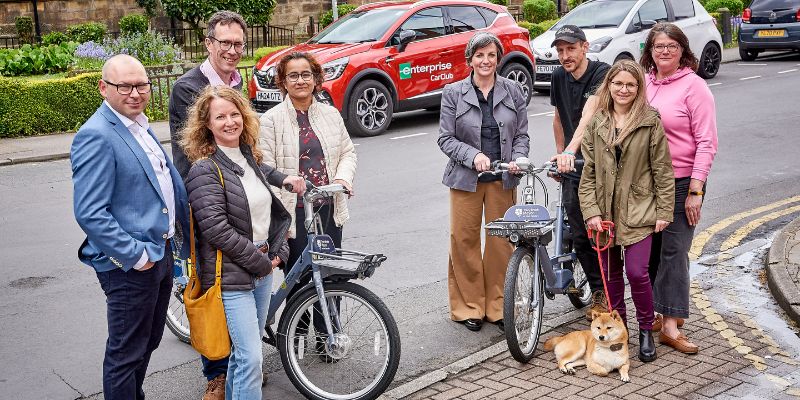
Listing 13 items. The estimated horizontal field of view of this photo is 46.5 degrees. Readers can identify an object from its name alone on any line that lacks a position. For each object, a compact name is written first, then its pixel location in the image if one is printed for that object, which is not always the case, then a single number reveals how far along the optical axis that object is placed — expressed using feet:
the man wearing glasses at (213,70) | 17.53
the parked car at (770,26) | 71.72
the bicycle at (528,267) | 17.72
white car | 56.18
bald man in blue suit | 13.12
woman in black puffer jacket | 14.49
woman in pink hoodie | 17.94
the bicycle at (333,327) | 15.93
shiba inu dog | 17.29
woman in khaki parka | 17.57
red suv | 45.24
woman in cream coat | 17.24
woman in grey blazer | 19.54
